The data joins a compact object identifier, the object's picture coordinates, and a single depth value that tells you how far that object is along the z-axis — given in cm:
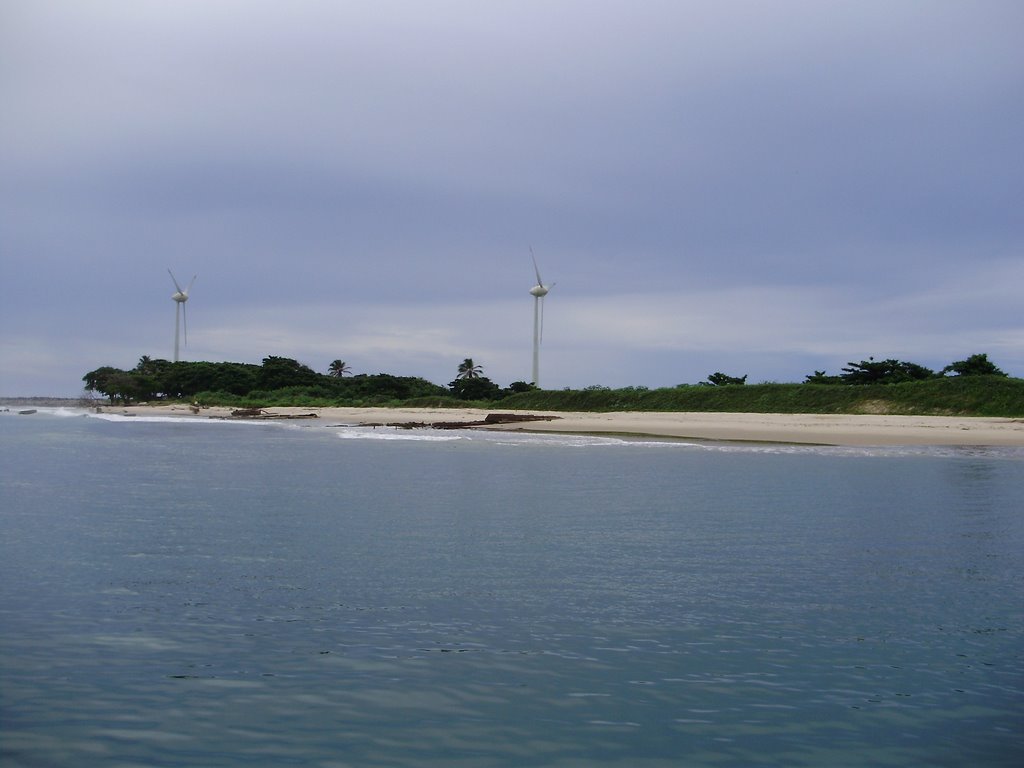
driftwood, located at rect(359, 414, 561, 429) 5834
